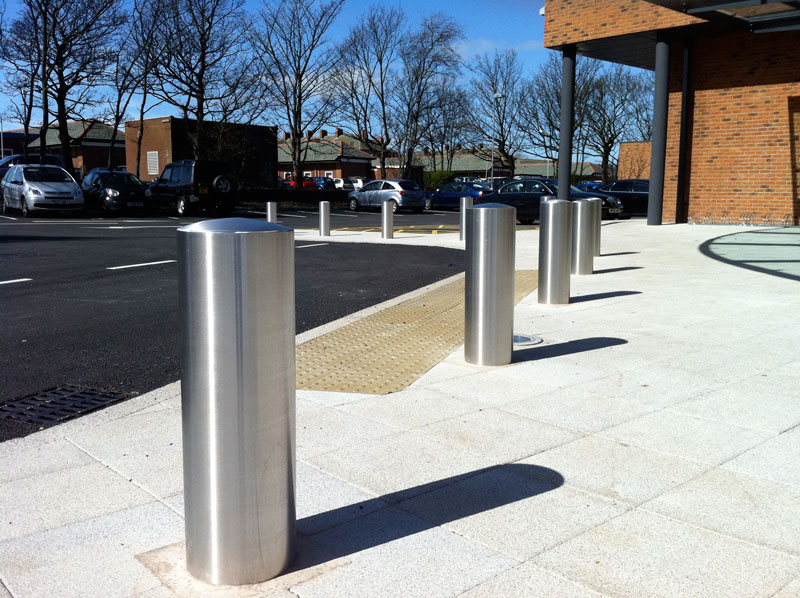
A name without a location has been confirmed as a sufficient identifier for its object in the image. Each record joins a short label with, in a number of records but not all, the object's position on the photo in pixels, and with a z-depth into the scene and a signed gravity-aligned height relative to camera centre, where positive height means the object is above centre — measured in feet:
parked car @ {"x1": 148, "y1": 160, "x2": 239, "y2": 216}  85.20 +1.35
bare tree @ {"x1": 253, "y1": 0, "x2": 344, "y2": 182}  140.97 +23.57
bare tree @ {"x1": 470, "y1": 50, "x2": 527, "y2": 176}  190.60 +21.26
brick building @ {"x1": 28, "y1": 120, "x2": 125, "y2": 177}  215.10 +14.80
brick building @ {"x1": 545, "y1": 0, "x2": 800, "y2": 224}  57.82 +8.20
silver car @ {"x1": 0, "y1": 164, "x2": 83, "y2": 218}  77.36 +0.81
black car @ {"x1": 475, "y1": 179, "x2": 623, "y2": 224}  78.38 +0.49
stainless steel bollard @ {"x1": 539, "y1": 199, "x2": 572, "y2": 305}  25.53 -1.58
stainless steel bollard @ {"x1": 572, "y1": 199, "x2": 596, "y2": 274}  32.40 -1.63
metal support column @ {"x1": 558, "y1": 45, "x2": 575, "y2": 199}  69.41 +7.79
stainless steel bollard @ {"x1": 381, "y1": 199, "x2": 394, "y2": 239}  59.67 -1.70
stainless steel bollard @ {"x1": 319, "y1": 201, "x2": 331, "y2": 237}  63.46 -1.83
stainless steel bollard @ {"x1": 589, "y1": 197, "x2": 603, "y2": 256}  34.53 -0.88
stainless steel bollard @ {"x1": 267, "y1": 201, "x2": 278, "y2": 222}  65.00 -0.97
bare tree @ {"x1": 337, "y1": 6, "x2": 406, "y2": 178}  163.02 +25.18
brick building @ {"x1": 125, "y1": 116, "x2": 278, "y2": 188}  148.05 +11.42
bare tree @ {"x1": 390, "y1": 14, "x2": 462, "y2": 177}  166.20 +25.50
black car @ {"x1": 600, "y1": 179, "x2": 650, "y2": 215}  92.89 +0.92
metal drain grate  14.01 -4.09
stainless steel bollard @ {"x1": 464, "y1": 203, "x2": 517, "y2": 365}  17.69 -1.96
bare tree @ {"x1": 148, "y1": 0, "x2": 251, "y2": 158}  119.65 +23.65
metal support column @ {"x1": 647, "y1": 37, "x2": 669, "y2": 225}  61.36 +5.51
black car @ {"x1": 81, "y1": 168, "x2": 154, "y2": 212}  85.07 +0.70
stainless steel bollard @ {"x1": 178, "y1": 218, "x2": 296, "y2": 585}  7.62 -2.11
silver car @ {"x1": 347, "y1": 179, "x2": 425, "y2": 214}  107.76 +0.85
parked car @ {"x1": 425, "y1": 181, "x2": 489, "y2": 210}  115.03 +0.98
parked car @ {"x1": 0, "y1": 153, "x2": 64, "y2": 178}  106.22 +5.59
